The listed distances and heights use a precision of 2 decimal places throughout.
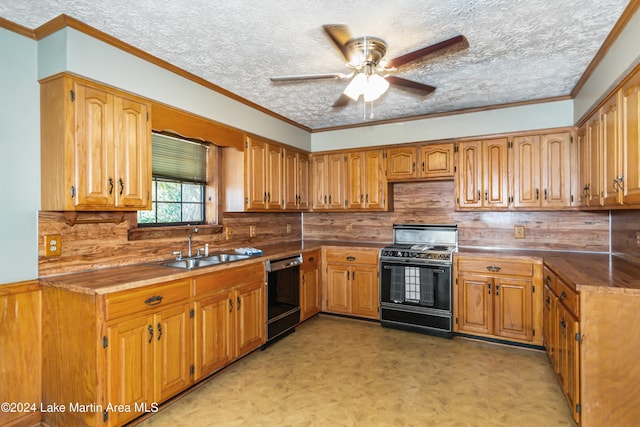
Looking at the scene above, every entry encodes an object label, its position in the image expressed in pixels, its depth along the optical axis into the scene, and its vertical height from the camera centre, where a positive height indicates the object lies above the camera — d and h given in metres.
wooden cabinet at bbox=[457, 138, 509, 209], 3.75 +0.42
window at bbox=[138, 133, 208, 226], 3.11 +0.32
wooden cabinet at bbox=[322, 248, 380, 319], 4.15 -0.84
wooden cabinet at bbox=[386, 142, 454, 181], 4.04 +0.62
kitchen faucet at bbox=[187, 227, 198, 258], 3.18 -0.18
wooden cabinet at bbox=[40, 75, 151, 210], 2.16 +0.46
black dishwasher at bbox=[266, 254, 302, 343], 3.42 -0.85
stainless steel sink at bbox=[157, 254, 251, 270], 2.99 -0.41
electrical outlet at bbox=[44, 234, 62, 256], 2.27 -0.19
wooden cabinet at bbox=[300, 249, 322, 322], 4.04 -0.86
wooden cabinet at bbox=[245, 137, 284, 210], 3.68 +0.45
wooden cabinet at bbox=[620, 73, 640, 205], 1.98 +0.43
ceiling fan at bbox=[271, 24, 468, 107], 2.04 +0.95
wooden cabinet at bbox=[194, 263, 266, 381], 2.63 -0.85
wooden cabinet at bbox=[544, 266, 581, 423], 2.10 -0.86
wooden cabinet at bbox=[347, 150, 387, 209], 4.40 +0.43
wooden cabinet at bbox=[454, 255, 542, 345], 3.35 -0.87
